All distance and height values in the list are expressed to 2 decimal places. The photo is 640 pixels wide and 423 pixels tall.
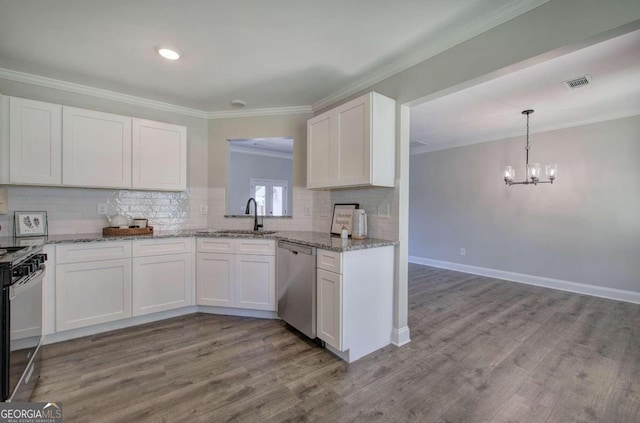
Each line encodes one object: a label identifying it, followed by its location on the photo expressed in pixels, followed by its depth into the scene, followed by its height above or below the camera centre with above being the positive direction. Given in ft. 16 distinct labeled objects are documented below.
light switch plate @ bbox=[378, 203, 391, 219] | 8.41 -0.03
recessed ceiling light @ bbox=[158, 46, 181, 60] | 7.37 +4.21
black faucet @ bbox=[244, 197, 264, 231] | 11.06 -0.64
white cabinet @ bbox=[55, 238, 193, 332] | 7.95 -2.21
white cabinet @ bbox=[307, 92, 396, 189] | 7.64 +1.94
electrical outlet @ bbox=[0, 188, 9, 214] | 8.29 +0.19
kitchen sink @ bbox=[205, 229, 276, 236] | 10.30 -0.88
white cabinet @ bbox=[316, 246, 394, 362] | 7.02 -2.39
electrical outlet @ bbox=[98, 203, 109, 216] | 9.93 -0.03
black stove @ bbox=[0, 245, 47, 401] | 4.60 -2.06
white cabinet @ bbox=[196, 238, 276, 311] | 9.59 -2.25
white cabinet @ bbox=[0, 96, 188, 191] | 8.01 +1.90
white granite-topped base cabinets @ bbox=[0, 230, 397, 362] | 7.27 -2.21
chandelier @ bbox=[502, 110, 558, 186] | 12.04 +1.76
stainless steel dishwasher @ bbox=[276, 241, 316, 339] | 7.89 -2.30
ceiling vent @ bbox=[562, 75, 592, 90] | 8.93 +4.24
